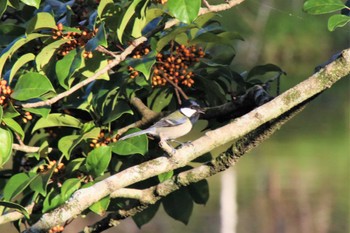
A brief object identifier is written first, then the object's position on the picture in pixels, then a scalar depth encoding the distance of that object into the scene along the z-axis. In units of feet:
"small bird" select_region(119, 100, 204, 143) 31.57
